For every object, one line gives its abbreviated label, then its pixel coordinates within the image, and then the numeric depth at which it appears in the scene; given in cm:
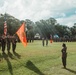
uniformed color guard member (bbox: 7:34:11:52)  1016
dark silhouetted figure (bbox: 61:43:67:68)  769
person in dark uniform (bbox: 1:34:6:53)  988
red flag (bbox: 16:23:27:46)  813
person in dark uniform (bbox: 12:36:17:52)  1055
